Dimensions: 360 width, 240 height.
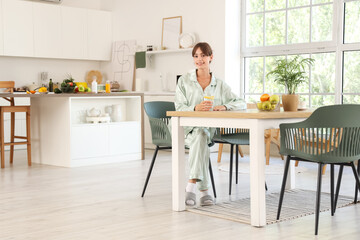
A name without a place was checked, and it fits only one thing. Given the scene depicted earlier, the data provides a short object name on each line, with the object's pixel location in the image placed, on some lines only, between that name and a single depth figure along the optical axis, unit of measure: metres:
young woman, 3.92
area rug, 3.58
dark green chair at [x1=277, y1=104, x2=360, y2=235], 3.17
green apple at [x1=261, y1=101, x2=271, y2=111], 3.59
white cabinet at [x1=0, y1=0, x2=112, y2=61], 8.30
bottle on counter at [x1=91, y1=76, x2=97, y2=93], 6.61
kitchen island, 6.22
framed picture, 8.23
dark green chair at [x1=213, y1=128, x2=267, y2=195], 4.38
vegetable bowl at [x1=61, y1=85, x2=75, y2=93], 6.30
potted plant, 3.71
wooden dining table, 3.31
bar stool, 6.06
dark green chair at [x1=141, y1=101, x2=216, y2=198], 4.26
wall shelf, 7.96
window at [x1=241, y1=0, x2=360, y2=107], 6.64
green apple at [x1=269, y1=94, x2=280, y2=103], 3.60
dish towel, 8.75
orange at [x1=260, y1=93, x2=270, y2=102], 3.62
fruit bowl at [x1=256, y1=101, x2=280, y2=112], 3.59
